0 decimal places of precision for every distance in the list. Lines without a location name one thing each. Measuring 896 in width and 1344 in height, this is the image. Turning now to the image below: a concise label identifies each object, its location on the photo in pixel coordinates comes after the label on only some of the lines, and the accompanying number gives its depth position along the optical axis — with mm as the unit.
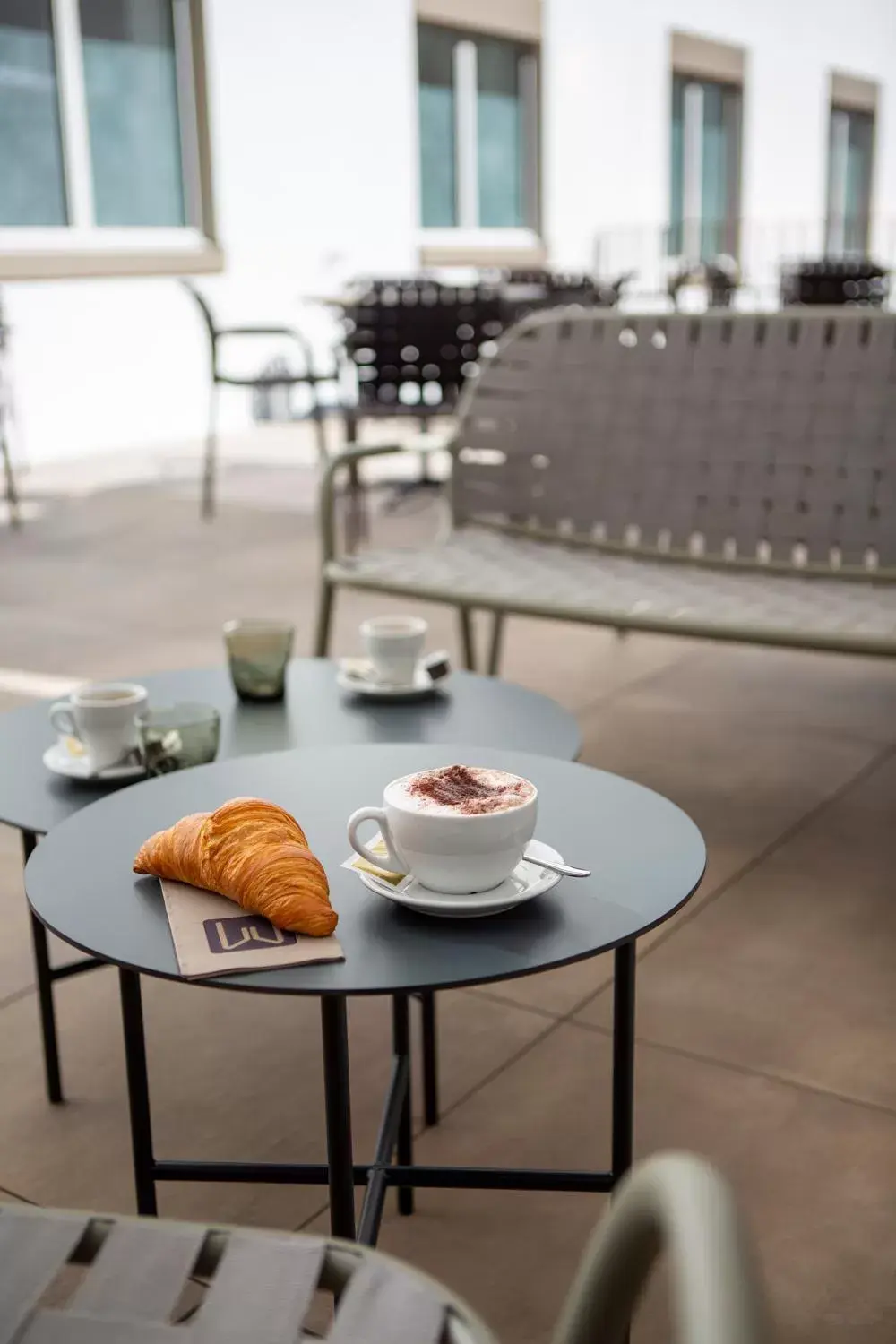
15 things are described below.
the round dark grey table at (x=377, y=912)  943
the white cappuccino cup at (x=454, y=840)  987
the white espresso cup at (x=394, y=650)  1700
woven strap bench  2334
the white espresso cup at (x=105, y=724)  1415
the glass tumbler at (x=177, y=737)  1408
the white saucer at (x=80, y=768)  1405
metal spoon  1027
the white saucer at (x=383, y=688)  1686
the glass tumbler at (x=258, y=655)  1670
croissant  967
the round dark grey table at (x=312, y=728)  1441
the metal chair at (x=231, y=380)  4902
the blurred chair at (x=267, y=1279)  561
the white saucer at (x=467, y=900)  986
